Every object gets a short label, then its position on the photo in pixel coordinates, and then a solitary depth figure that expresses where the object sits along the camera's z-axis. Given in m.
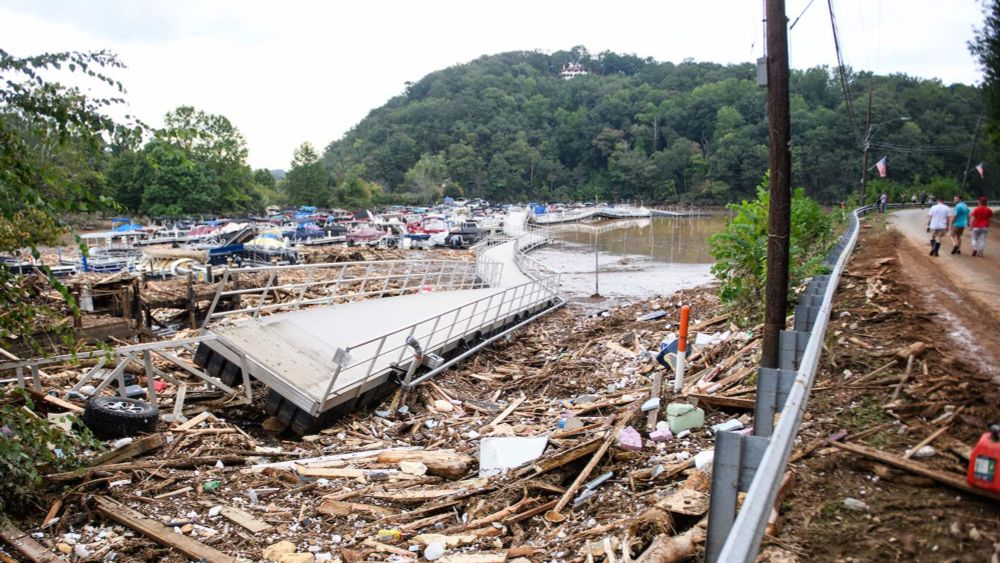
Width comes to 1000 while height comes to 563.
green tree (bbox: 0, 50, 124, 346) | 4.80
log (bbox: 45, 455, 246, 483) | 6.53
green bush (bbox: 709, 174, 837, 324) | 11.88
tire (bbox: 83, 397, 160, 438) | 7.84
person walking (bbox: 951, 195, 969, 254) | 16.17
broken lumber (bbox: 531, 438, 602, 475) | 6.77
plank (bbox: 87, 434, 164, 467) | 7.19
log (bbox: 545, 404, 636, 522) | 5.91
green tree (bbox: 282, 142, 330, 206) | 102.12
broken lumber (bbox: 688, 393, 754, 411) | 7.66
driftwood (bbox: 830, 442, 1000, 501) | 3.76
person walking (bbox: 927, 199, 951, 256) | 16.88
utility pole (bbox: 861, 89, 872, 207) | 41.98
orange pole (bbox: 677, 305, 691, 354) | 9.09
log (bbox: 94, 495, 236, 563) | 5.49
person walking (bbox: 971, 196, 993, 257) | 15.08
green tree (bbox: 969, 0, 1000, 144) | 20.23
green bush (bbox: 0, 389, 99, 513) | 5.47
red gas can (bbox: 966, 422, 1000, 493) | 3.57
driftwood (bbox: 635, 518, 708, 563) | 4.39
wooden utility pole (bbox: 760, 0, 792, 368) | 7.35
